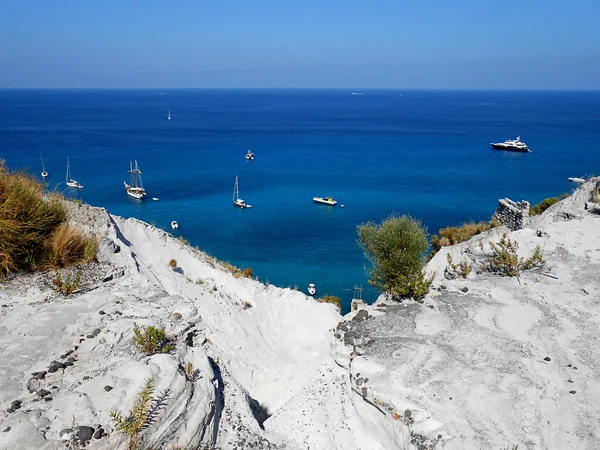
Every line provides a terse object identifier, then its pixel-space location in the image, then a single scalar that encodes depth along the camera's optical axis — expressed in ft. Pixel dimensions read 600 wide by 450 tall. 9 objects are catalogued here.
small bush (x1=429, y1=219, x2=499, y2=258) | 88.12
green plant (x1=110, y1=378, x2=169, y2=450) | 22.09
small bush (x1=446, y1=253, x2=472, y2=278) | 49.03
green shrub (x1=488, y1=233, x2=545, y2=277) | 48.38
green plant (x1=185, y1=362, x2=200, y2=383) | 27.49
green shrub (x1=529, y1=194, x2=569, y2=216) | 87.81
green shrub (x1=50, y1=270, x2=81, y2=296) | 35.29
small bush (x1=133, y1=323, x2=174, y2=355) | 29.17
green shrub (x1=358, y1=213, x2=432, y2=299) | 44.86
